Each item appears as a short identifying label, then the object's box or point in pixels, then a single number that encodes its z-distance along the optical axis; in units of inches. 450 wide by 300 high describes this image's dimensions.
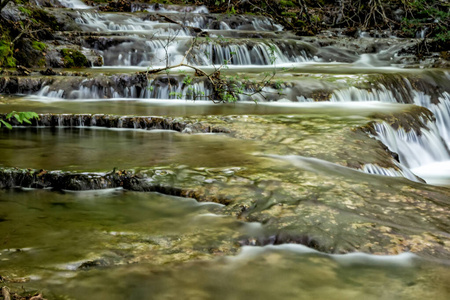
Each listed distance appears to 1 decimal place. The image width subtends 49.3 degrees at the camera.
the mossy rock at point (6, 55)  426.2
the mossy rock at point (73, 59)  459.8
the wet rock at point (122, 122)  228.5
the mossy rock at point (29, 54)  448.5
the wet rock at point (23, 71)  376.5
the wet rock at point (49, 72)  380.4
